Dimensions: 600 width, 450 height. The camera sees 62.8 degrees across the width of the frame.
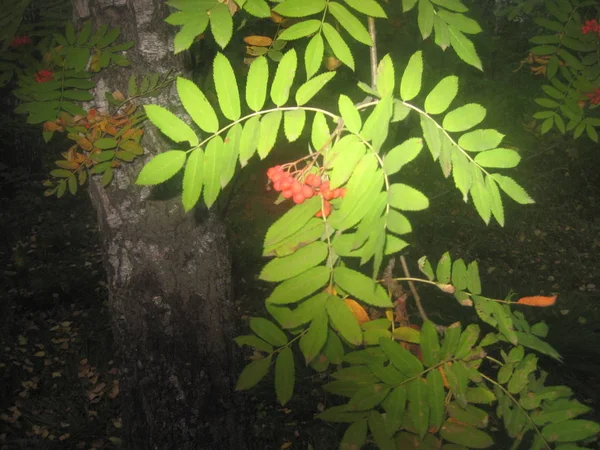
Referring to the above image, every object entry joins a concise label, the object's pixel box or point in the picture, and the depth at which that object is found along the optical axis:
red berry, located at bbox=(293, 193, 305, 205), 1.00
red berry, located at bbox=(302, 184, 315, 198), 1.00
